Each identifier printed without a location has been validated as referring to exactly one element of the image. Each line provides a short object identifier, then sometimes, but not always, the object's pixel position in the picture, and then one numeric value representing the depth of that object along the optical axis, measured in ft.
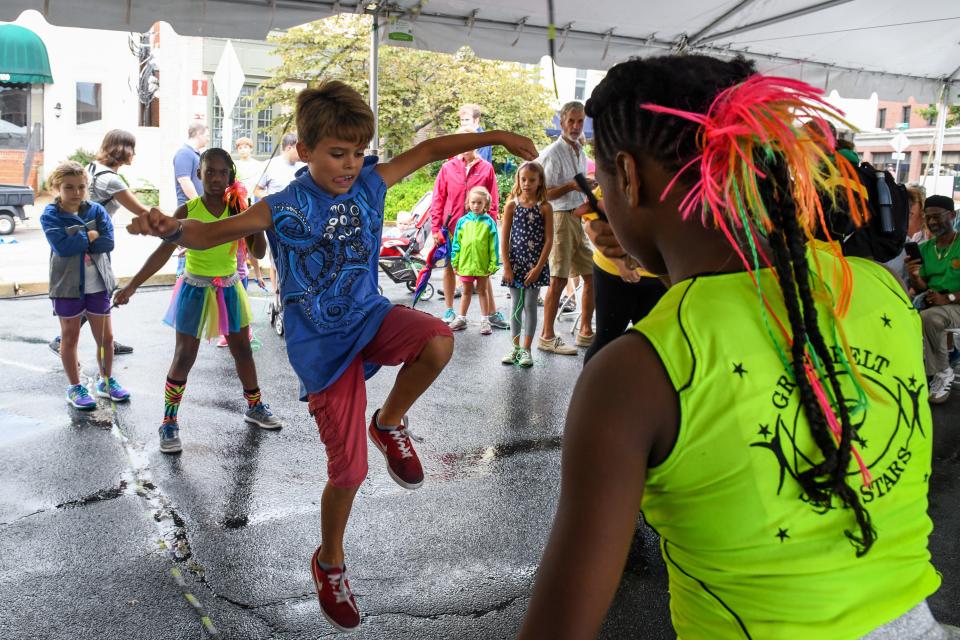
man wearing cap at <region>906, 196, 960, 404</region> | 21.97
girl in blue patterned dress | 24.21
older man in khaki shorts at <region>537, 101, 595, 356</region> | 25.08
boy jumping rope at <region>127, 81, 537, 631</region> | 10.11
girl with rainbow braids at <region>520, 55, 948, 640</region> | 3.48
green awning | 79.10
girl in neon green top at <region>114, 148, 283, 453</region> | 16.97
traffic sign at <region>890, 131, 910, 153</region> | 65.21
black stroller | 36.60
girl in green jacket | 27.61
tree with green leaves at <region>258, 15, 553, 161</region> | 74.59
